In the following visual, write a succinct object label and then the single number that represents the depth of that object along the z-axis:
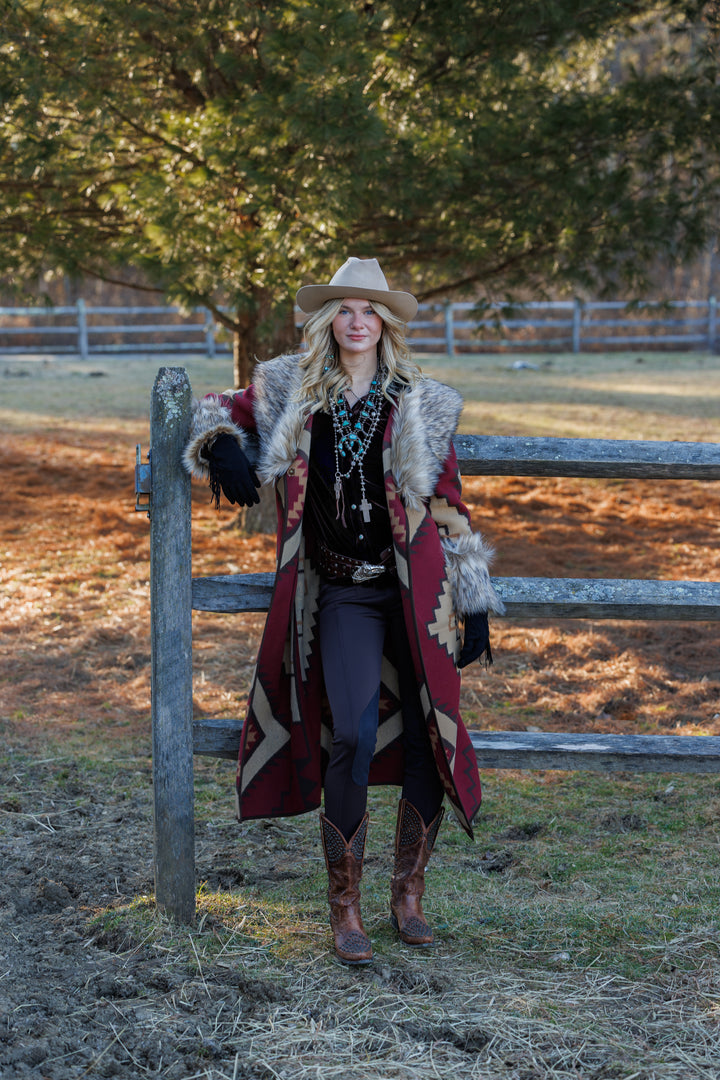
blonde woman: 6.58
